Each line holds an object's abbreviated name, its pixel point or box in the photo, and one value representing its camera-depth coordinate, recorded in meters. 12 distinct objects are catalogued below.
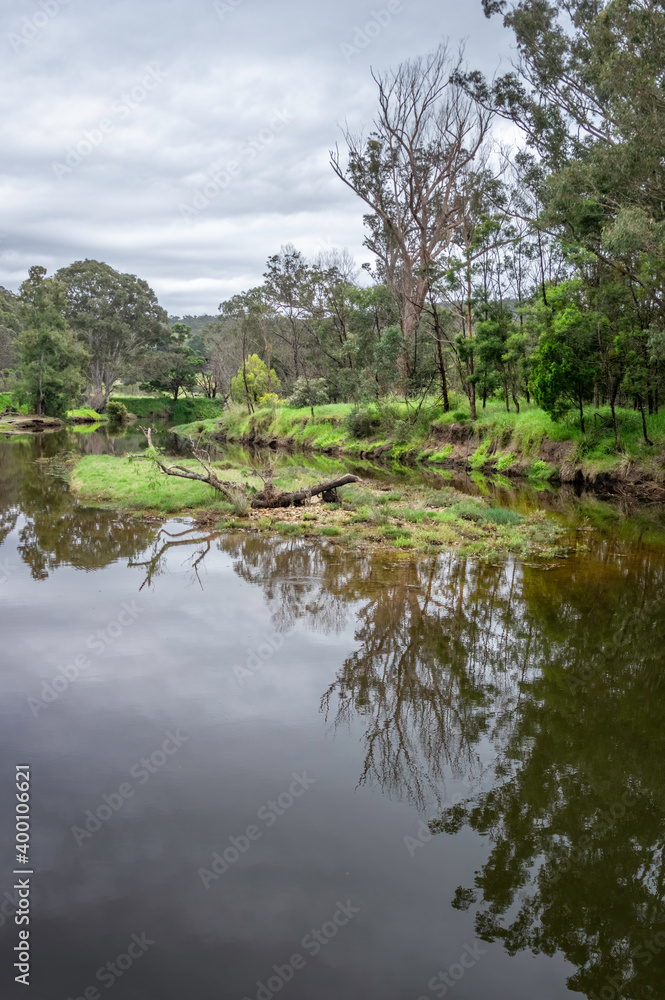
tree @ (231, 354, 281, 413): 55.00
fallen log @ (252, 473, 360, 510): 17.38
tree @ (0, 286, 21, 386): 81.16
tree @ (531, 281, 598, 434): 21.88
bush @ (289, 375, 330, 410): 46.34
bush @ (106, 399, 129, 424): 76.00
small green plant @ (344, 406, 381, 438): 37.94
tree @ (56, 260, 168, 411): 78.88
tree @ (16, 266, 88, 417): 54.97
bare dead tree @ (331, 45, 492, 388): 33.09
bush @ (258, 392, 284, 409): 51.50
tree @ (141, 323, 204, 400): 77.75
